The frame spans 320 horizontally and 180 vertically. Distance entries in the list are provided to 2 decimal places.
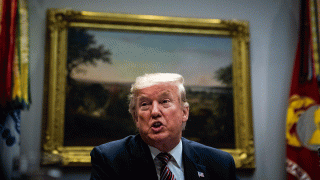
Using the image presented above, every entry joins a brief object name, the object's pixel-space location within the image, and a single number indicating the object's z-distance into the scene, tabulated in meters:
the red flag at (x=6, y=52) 2.45
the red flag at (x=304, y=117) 3.40
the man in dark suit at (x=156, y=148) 1.77
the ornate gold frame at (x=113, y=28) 3.23
